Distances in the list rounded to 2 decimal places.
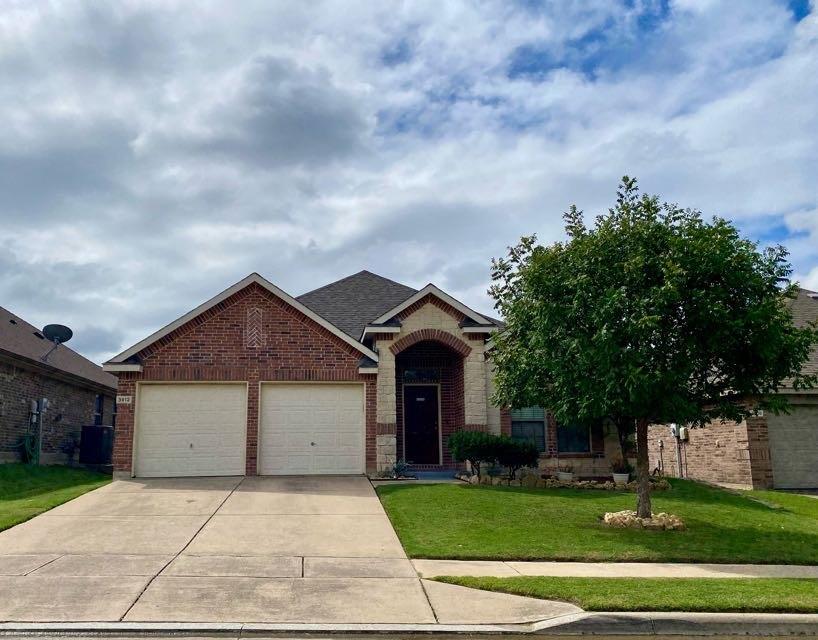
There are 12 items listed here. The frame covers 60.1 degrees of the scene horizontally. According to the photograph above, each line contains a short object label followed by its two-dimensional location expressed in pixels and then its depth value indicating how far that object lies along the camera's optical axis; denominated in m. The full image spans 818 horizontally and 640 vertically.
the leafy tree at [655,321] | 10.82
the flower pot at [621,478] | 17.55
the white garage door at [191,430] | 17.28
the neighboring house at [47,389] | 19.33
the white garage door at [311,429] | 17.70
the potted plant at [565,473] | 18.04
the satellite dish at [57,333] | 23.05
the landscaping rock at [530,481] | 16.92
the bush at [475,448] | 16.75
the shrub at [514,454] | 16.89
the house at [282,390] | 17.41
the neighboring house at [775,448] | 17.92
